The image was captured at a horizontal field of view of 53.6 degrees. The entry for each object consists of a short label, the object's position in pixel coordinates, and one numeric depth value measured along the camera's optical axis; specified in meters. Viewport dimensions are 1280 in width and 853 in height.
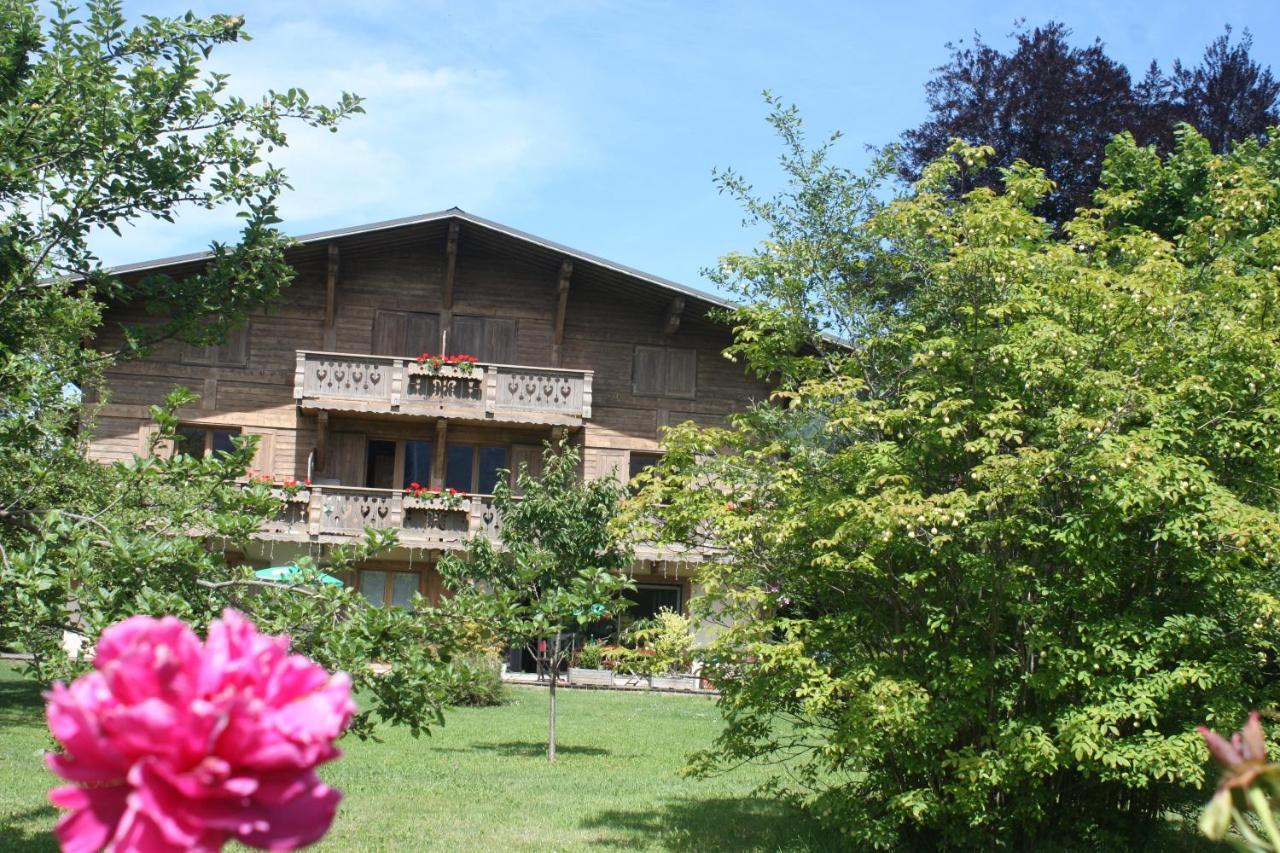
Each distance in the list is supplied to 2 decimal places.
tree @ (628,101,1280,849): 8.90
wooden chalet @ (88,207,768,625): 28.33
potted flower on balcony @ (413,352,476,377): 28.42
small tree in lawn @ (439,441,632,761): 17.78
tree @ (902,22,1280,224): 23.91
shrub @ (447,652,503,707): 22.24
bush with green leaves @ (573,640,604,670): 24.16
